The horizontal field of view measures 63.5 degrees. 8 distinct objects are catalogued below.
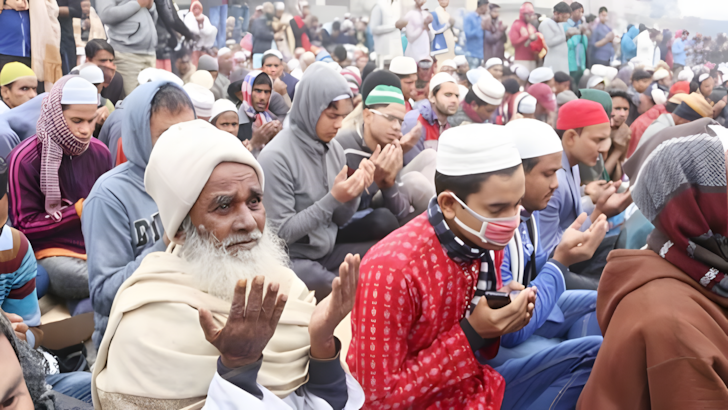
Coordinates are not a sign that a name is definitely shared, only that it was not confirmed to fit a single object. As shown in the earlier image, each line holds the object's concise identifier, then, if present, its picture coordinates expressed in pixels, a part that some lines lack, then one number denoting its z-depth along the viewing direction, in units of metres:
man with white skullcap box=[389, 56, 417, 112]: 7.25
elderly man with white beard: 1.54
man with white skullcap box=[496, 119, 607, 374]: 2.38
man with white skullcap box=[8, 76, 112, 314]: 3.40
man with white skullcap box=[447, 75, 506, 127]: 6.27
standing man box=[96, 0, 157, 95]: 6.82
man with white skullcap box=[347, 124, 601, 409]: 1.84
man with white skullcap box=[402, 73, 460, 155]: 5.67
